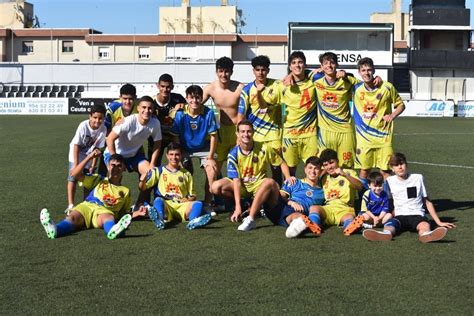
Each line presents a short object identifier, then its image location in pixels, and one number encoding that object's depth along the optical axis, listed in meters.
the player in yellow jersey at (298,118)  8.32
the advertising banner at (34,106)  39.38
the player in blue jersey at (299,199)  7.44
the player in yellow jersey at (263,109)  8.33
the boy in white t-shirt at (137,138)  8.16
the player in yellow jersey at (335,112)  8.26
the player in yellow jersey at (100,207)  6.88
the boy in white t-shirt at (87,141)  8.46
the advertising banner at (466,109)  38.72
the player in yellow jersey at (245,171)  7.75
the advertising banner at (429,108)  38.09
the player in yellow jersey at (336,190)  7.52
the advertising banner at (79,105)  39.41
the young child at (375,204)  7.36
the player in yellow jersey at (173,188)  7.72
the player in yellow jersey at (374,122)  8.30
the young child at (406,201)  7.08
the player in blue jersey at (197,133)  8.41
